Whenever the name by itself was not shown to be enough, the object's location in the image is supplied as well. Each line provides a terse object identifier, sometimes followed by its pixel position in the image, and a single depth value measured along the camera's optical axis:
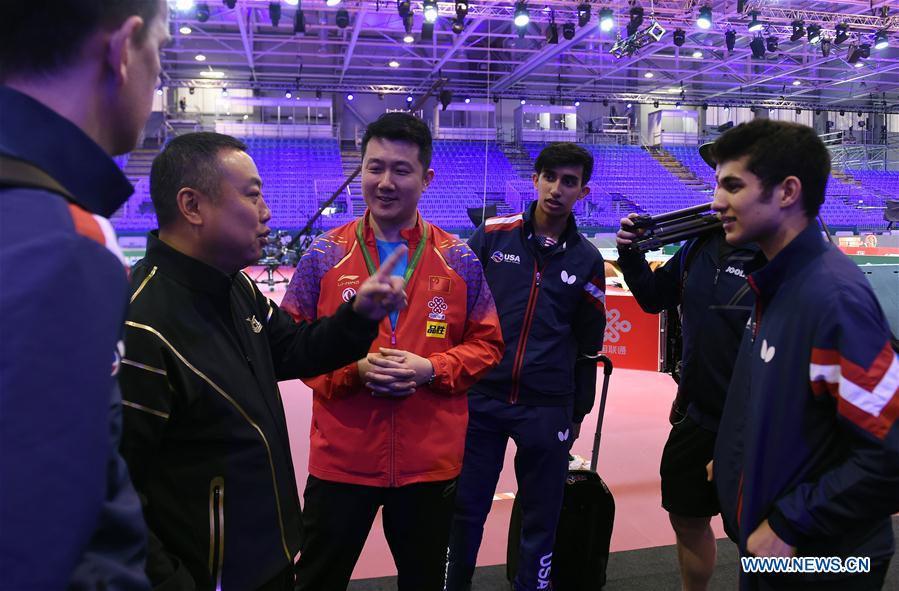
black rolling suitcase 2.56
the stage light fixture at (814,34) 11.48
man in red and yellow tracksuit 1.78
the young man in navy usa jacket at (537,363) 2.41
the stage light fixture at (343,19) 11.13
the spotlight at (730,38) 12.05
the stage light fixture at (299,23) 10.74
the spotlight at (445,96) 12.13
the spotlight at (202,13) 11.45
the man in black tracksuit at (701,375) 2.14
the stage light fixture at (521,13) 10.76
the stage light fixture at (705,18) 10.87
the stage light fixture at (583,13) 10.67
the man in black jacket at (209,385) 1.16
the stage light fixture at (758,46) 11.95
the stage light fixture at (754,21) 10.93
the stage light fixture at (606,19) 10.79
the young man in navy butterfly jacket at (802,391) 1.29
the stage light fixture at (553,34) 11.77
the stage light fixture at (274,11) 10.64
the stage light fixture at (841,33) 11.70
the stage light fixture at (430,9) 9.87
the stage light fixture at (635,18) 10.70
